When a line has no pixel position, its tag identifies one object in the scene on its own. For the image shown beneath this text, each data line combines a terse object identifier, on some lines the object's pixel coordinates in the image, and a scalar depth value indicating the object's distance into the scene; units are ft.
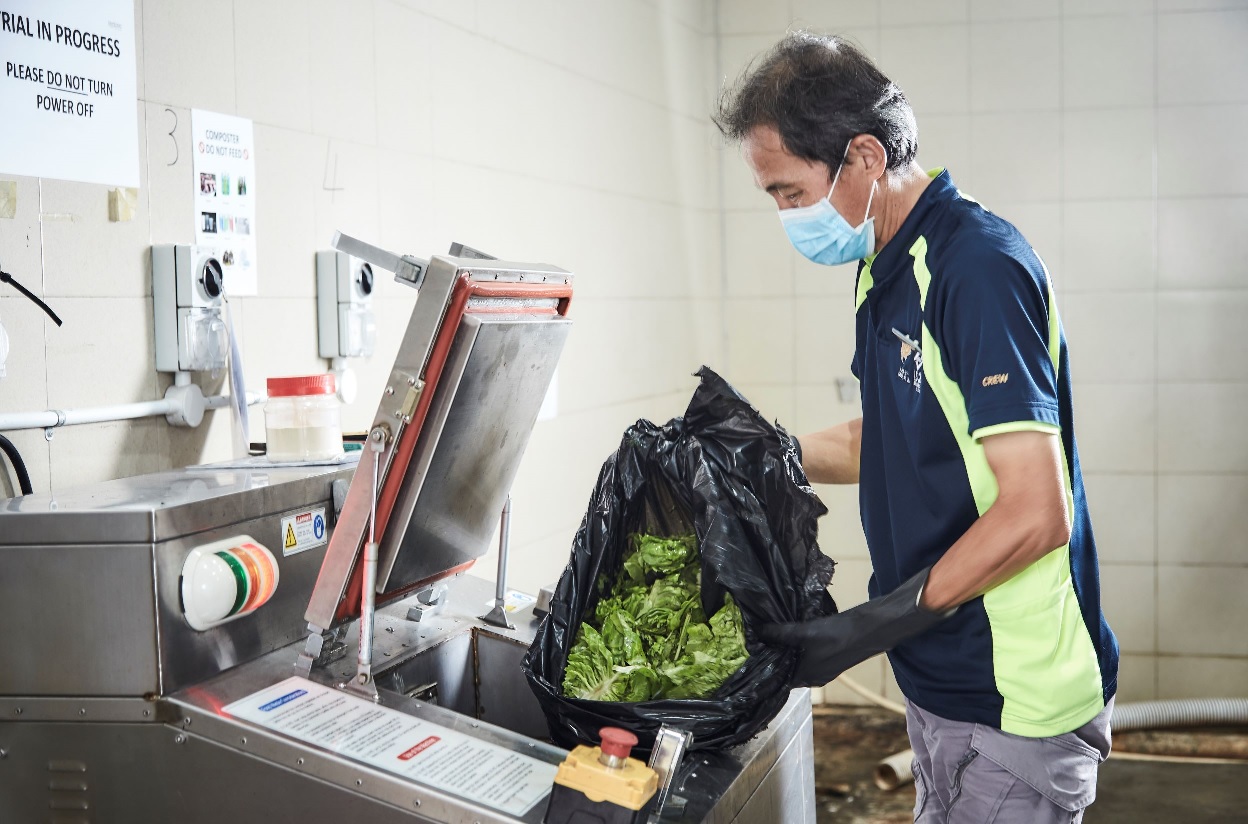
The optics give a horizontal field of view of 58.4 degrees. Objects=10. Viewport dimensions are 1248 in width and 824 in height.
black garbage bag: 4.24
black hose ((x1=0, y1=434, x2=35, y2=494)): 4.91
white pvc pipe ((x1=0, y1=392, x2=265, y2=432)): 5.00
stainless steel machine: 3.86
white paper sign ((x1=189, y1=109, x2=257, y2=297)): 6.07
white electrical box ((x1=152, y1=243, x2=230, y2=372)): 5.78
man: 4.32
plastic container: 5.12
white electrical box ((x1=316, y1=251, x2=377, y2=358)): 6.99
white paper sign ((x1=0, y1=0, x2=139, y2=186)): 5.04
